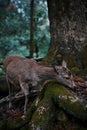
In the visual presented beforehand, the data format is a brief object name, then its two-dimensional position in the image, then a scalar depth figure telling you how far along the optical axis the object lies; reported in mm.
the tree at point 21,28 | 12148
